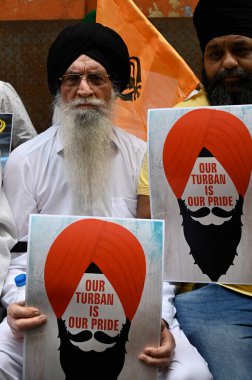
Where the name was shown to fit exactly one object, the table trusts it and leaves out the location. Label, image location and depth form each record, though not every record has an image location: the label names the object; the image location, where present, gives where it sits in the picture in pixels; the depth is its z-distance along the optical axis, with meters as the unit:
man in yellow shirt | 2.24
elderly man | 2.62
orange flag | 3.58
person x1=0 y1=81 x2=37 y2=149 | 3.50
